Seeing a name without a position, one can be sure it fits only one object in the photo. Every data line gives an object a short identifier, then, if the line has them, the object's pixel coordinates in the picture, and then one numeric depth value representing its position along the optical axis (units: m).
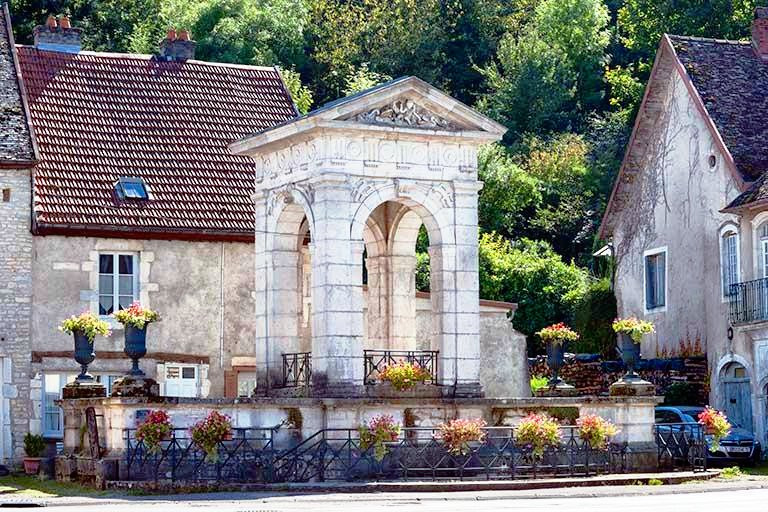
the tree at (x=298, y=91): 62.34
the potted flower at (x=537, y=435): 30.72
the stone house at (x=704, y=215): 41.41
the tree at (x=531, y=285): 56.44
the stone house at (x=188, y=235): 33.44
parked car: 36.78
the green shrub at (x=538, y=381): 46.53
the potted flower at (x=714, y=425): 33.16
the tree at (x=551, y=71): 71.44
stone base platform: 30.83
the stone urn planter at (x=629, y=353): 33.56
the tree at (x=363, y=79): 66.31
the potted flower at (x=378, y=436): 30.14
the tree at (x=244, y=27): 66.31
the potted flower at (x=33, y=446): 36.84
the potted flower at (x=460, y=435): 30.27
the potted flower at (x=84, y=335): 32.72
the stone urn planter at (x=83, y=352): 32.72
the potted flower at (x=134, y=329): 32.41
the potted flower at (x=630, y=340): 33.64
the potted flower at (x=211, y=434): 29.73
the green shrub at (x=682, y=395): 42.62
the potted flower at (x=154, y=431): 29.75
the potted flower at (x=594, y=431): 31.33
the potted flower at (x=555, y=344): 35.28
